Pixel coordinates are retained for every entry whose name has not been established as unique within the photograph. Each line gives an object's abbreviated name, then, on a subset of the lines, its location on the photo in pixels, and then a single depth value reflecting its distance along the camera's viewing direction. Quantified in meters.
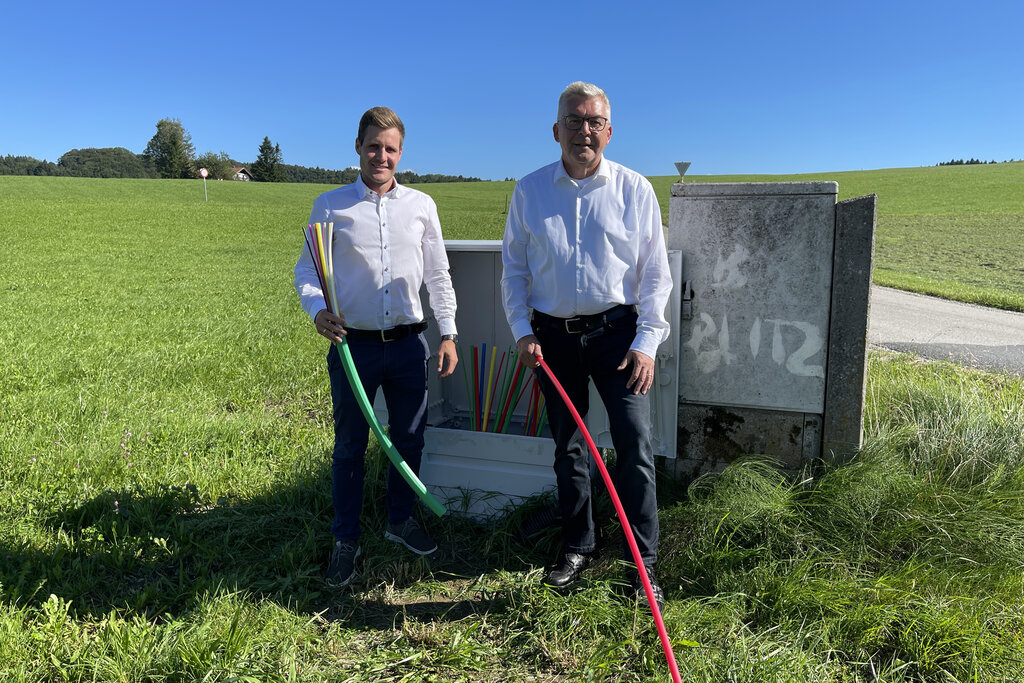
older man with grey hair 2.76
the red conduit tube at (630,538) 2.15
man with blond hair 3.01
